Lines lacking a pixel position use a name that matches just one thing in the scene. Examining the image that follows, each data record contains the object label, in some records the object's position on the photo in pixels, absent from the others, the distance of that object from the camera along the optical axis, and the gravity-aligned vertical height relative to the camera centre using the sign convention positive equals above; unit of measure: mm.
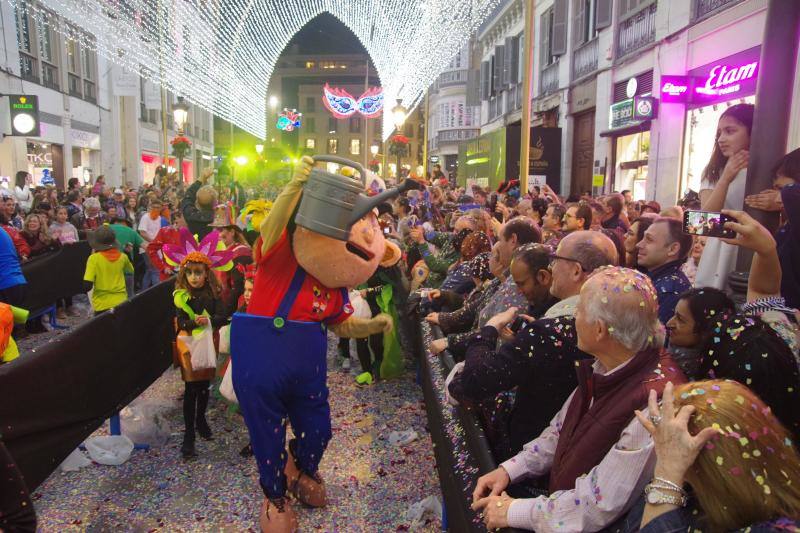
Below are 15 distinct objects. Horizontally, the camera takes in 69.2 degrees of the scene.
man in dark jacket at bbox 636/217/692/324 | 3562 -361
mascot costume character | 3391 -724
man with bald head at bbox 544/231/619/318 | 2887 -335
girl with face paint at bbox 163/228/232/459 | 4730 -1023
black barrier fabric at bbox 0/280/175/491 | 3277 -1347
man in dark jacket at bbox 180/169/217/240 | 8164 -369
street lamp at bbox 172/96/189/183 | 20938 +2604
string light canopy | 20938 +6088
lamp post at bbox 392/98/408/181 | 19594 +2535
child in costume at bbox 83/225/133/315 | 6508 -989
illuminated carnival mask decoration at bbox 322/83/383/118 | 29812 +4619
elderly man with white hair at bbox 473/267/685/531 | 1852 -772
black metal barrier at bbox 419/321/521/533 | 2568 -1294
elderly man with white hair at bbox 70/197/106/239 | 11086 -685
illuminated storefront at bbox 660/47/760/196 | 9336 +1811
